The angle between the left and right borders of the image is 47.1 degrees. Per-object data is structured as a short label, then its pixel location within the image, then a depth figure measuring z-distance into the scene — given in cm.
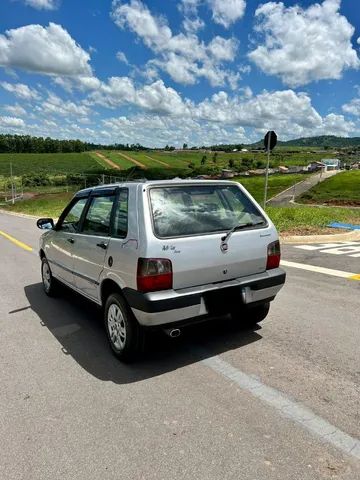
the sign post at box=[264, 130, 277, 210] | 1212
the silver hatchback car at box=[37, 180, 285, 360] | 367
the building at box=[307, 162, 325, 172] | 8644
